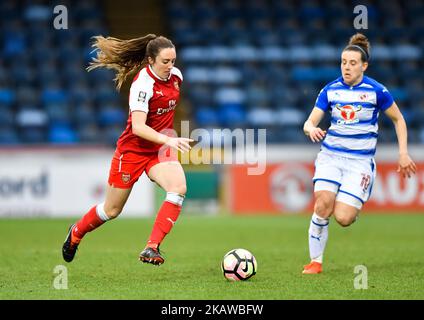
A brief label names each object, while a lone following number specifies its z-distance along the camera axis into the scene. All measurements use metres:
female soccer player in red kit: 14.52
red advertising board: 32.25
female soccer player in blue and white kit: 15.21
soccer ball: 13.95
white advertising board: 30.92
